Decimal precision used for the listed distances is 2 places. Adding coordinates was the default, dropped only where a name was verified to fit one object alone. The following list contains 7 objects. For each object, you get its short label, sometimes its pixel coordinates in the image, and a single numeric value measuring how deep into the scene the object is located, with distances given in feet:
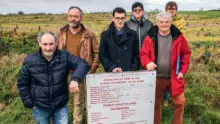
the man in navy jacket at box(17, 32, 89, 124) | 11.91
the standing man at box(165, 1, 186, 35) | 18.16
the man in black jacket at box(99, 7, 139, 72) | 15.03
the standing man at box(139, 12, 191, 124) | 14.40
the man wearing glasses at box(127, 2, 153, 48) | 16.40
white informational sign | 13.41
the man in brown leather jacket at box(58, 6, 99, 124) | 15.44
